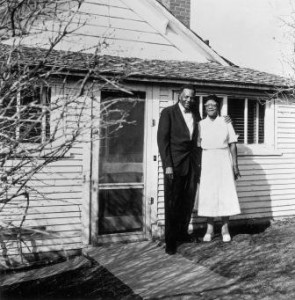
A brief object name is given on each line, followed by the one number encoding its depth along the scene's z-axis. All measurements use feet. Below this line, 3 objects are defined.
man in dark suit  21.62
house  23.25
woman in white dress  22.88
